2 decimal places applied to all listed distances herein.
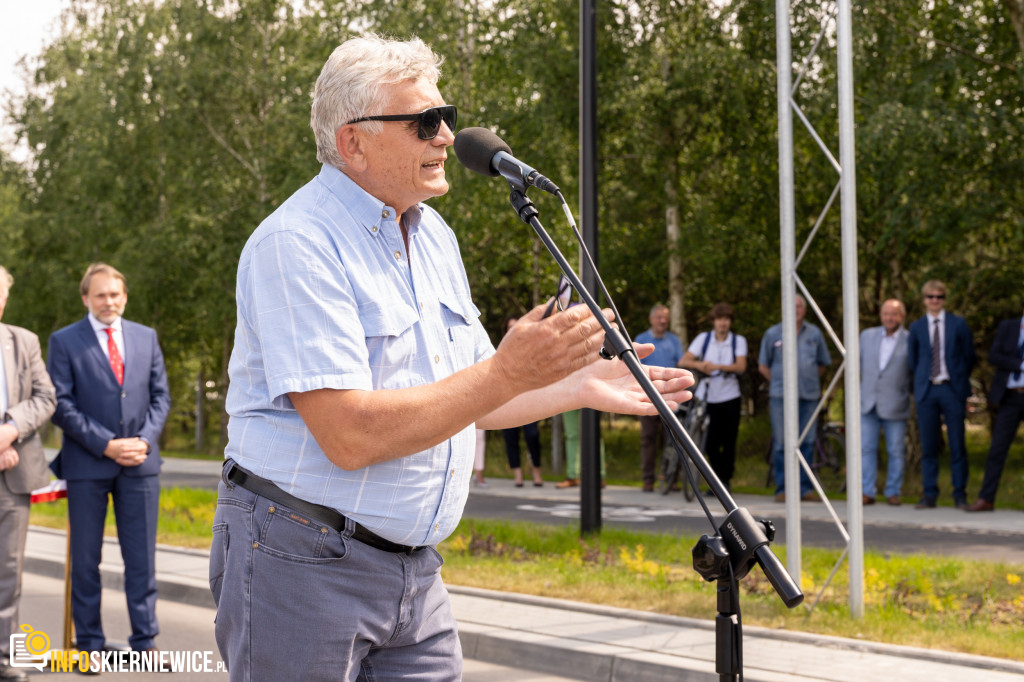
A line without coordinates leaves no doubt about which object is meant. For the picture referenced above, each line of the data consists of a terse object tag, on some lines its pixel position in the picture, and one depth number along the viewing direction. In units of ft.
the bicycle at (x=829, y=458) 45.42
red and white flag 21.62
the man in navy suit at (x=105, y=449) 21.65
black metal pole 30.40
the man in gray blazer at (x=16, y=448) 20.53
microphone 8.50
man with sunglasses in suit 38.65
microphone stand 6.85
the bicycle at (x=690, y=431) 43.75
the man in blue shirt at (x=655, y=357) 44.86
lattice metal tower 21.15
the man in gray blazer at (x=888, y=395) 40.60
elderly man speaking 7.20
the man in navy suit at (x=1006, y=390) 37.27
